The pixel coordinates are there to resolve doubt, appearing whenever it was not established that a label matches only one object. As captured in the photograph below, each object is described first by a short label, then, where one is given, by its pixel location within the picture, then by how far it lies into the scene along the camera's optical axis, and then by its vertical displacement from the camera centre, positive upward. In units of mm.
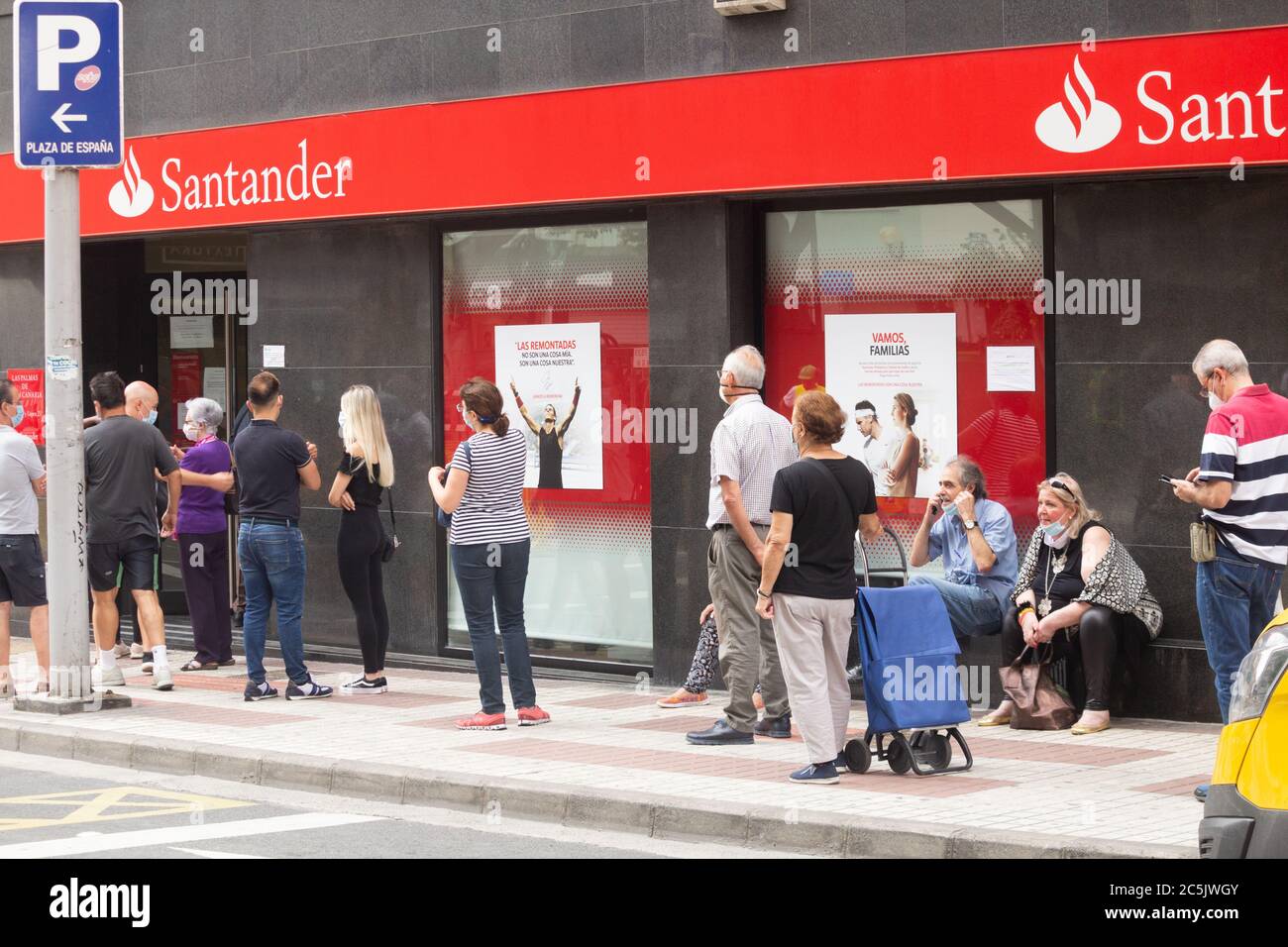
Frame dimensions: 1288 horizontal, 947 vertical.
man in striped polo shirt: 8023 -364
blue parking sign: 10984 +2227
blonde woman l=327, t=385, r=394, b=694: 11477 -529
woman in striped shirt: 9977 -482
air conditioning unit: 11070 +2666
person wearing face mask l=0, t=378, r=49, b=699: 11383 -575
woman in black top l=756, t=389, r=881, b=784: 8406 -684
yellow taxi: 4906 -990
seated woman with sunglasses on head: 9711 -964
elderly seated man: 10273 -728
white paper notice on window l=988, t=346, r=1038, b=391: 10735 +345
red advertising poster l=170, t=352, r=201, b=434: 15992 +533
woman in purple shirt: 12781 -704
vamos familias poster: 11070 +228
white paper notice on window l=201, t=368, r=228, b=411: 15796 +488
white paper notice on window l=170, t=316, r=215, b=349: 15883 +957
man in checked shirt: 9570 -575
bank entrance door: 15820 +1039
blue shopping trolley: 8516 -1227
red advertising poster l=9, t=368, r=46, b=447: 15883 +384
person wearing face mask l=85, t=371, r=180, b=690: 11914 -475
